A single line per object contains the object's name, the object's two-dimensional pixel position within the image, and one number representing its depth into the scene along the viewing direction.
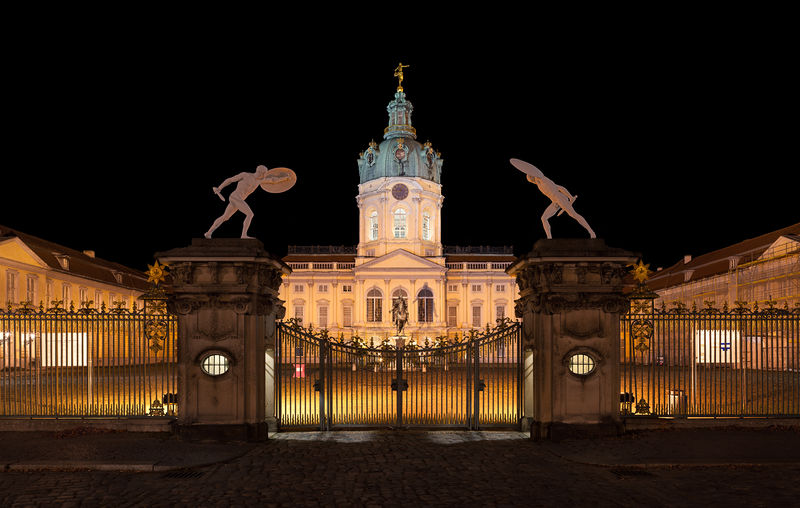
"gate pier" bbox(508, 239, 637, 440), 12.88
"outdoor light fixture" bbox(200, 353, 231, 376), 12.89
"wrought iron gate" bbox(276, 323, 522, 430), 13.92
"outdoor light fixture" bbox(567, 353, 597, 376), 13.02
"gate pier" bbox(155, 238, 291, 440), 12.74
